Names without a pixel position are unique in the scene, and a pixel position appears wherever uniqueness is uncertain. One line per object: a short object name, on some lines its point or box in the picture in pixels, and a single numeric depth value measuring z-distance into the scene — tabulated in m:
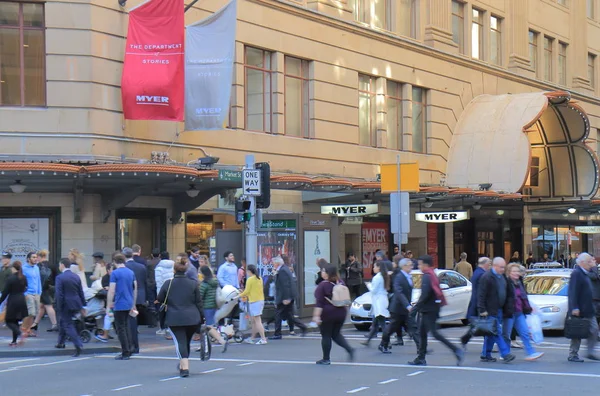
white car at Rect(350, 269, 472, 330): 21.50
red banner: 23.02
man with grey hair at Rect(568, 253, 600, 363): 15.13
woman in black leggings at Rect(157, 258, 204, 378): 13.54
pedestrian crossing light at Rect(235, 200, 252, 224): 20.47
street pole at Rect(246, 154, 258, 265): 20.56
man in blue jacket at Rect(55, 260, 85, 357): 17.20
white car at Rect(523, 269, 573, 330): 20.08
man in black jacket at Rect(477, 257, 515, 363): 15.03
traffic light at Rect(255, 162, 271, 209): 20.55
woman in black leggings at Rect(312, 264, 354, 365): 14.86
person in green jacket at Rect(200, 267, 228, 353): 17.39
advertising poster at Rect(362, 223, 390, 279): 33.38
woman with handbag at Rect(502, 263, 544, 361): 15.43
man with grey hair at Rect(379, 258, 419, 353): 16.31
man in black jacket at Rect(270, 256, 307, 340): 19.47
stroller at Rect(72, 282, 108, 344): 18.52
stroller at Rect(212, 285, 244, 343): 18.00
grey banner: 23.83
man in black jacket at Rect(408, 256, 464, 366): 14.56
